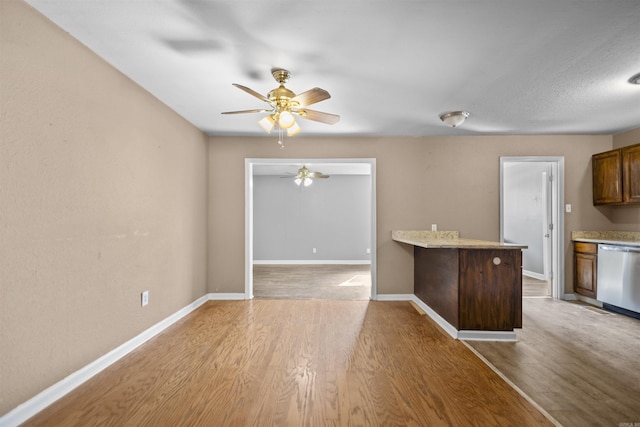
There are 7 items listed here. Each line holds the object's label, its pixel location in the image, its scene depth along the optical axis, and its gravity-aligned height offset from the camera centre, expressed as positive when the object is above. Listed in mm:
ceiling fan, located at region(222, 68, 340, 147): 2305 +903
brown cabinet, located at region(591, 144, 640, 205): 3717 +486
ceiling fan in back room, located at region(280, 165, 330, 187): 5885 +781
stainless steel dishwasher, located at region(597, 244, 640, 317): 3422 -750
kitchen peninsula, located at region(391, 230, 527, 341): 2816 -723
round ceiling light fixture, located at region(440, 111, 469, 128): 3374 +1094
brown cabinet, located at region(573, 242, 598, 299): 3963 -742
